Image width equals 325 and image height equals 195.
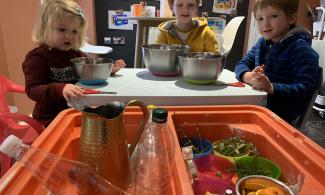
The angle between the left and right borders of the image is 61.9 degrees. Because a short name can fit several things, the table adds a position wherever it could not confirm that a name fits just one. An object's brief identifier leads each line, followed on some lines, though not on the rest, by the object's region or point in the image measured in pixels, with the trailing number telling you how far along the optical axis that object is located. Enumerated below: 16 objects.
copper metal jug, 0.48
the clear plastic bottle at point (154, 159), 0.55
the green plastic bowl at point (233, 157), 0.70
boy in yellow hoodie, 1.57
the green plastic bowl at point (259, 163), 0.68
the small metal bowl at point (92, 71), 0.93
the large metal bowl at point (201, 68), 0.92
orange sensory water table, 0.51
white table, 0.85
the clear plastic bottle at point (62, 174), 0.49
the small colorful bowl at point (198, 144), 0.76
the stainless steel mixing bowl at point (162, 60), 1.04
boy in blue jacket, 1.06
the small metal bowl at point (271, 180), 0.53
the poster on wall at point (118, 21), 3.03
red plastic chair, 1.04
